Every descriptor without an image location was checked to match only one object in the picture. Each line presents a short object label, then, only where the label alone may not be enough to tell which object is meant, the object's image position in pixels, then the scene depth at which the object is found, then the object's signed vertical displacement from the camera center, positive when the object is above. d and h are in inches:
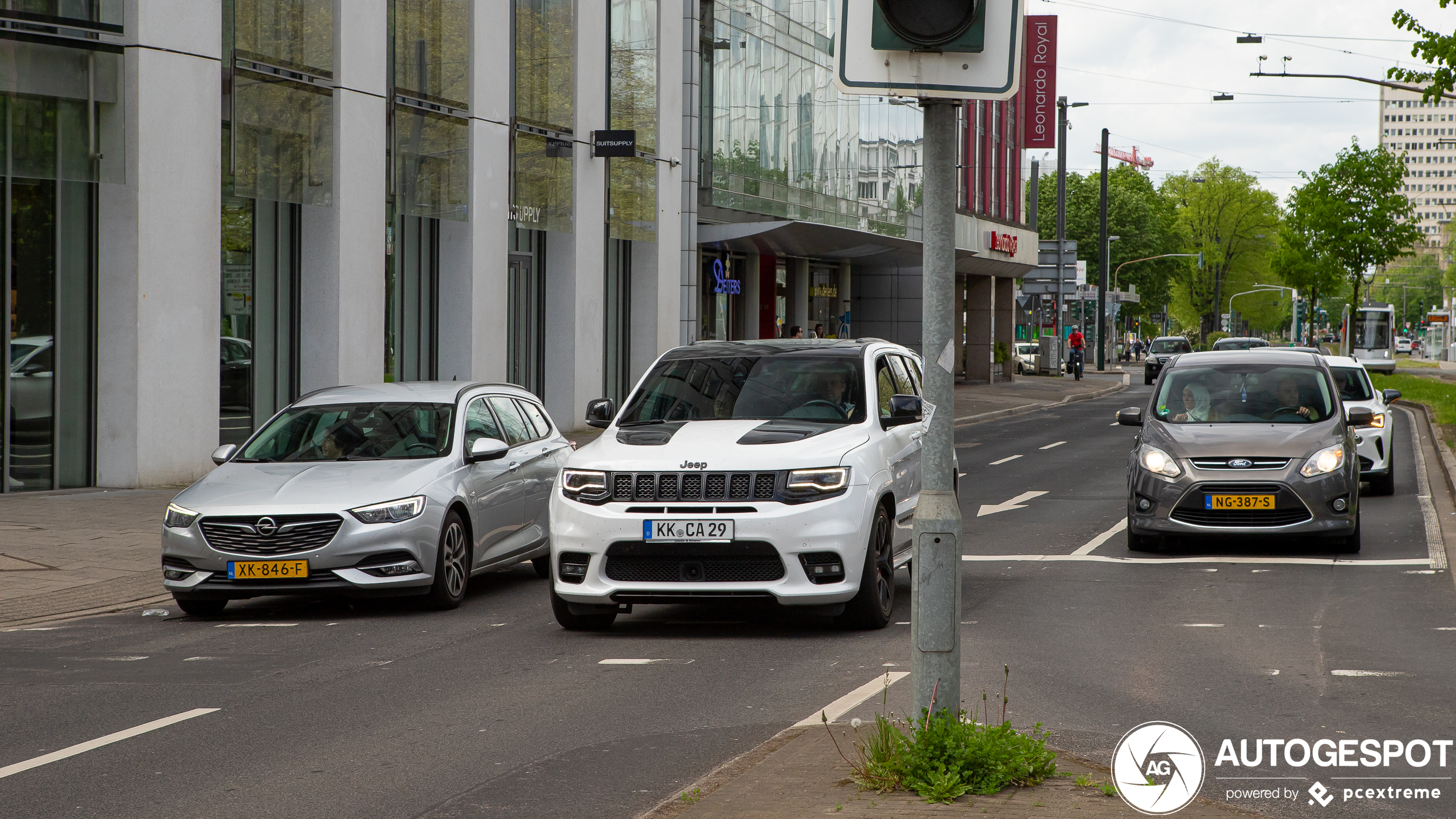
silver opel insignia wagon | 401.1 -40.8
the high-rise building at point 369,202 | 701.3 +86.5
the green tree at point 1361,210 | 2354.8 +216.5
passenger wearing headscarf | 541.6 -17.3
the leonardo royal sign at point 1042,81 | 1988.2 +351.5
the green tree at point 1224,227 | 4483.3 +361.8
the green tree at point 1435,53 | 904.3 +174.2
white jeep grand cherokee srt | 348.8 -37.0
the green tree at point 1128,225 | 3905.0 +327.2
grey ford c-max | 495.5 -34.2
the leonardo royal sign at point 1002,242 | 2204.7 +157.2
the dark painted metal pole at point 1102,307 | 2721.5 +81.1
